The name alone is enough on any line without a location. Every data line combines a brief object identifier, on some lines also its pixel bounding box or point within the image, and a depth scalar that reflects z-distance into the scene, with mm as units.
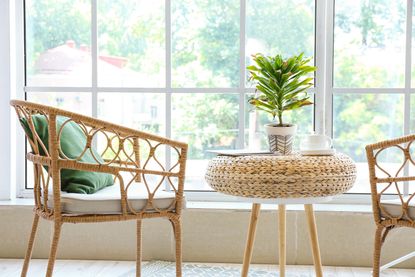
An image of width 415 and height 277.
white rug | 3381
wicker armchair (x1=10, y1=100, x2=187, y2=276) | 2520
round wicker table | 2525
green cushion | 2682
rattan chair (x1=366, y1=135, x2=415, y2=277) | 2541
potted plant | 2850
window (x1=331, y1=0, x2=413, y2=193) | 3734
